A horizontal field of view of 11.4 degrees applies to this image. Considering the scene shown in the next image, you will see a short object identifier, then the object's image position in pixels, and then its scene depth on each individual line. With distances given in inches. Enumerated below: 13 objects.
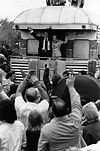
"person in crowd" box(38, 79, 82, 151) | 228.5
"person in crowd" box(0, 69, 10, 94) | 378.7
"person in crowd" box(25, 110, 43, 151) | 252.0
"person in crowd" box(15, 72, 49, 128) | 280.0
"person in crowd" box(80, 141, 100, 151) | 168.0
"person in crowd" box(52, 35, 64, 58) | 942.9
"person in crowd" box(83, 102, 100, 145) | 265.5
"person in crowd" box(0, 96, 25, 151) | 225.8
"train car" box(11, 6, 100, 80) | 945.5
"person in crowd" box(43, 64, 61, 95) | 664.0
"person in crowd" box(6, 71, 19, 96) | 510.0
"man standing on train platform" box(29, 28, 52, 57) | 961.3
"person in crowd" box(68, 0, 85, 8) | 1130.5
